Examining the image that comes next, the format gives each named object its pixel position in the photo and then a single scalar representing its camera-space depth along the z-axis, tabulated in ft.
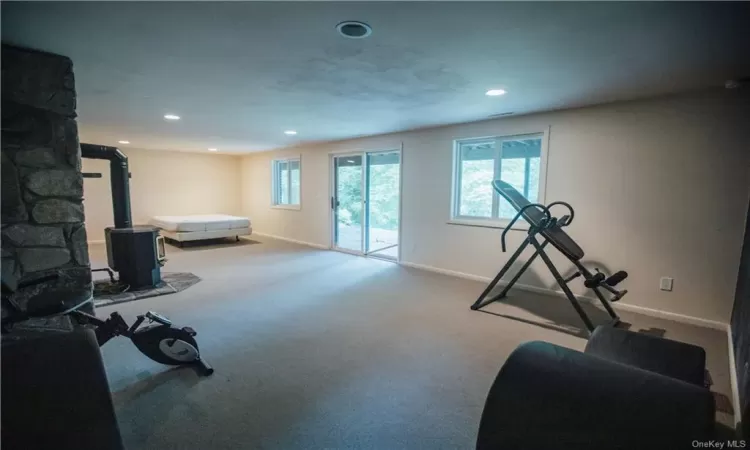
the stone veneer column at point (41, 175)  6.77
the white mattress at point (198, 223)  22.48
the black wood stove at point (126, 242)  13.24
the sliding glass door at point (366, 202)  19.63
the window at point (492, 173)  13.61
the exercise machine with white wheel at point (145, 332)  6.69
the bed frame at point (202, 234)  22.43
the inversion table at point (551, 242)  9.72
